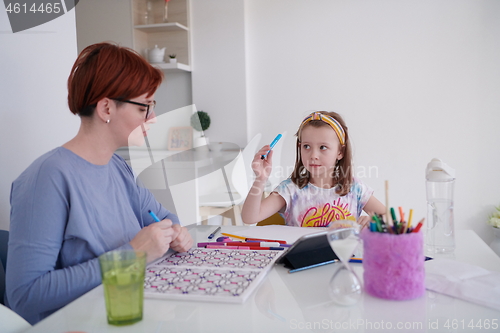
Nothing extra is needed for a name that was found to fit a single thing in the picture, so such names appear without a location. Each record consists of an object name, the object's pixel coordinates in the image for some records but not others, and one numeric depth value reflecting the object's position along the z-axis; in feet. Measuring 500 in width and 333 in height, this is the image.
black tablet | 3.19
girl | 5.82
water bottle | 3.83
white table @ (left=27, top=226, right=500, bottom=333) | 2.26
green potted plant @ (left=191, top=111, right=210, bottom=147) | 11.85
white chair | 9.95
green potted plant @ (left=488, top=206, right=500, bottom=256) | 10.22
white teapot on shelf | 11.77
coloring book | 2.68
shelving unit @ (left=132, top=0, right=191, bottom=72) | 11.93
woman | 3.02
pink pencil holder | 2.45
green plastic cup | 2.28
